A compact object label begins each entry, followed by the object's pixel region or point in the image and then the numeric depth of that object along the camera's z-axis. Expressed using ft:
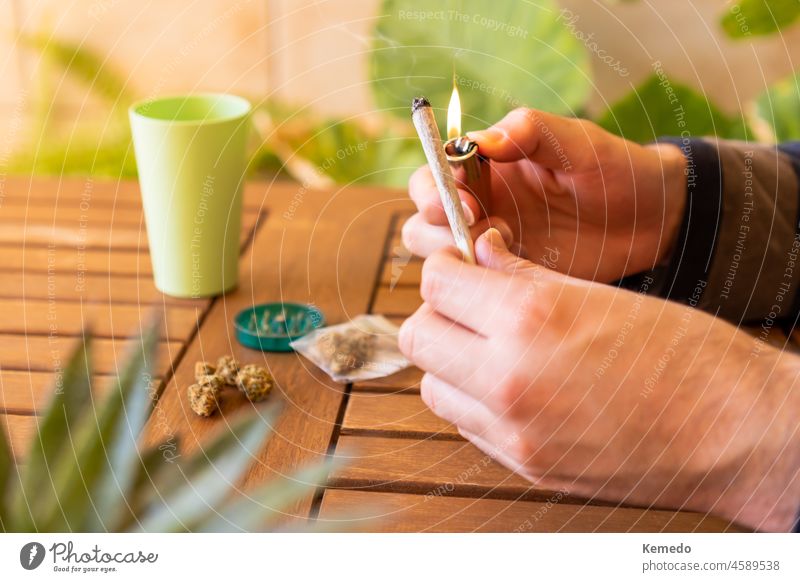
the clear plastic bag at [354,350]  1.55
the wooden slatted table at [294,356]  1.23
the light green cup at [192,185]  1.73
